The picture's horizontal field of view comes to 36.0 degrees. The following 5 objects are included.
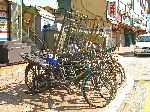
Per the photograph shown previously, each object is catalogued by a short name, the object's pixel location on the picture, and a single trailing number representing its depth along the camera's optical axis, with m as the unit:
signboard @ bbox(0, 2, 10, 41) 11.75
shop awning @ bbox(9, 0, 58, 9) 12.38
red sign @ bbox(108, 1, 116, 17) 25.55
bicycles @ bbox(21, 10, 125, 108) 4.97
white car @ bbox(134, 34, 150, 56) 16.98
